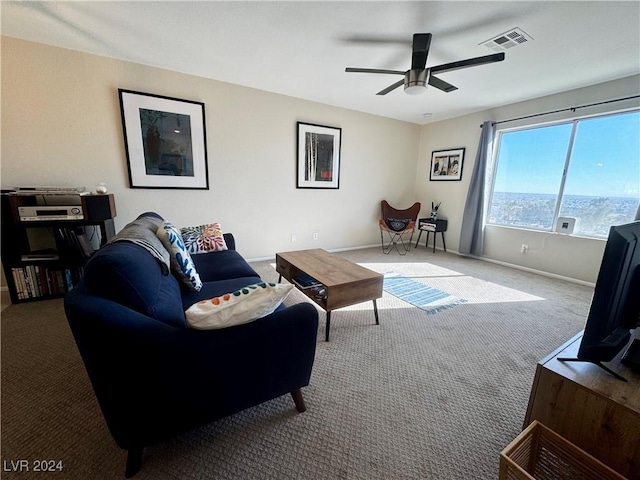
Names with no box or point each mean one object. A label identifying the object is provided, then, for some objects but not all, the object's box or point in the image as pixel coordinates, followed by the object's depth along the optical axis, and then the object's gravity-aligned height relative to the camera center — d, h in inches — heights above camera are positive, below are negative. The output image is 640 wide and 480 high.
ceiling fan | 74.3 +39.7
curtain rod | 109.6 +44.1
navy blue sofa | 32.8 -23.9
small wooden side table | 179.9 -20.6
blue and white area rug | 99.7 -41.5
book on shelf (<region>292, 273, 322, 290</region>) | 86.4 -30.8
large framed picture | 110.0 +20.9
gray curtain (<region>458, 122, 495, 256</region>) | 153.6 -2.7
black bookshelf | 88.3 -23.7
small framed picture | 172.9 +22.8
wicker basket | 33.5 -35.8
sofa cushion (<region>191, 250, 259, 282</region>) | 79.1 -24.9
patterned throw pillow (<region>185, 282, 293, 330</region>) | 37.6 -17.6
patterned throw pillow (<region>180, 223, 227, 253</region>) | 97.6 -19.3
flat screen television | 34.0 -13.8
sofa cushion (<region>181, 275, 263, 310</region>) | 62.4 -26.2
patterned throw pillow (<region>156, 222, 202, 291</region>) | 62.9 -17.4
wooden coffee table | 74.6 -26.1
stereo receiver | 87.0 -10.2
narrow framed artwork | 151.1 +22.2
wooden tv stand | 33.2 -28.8
